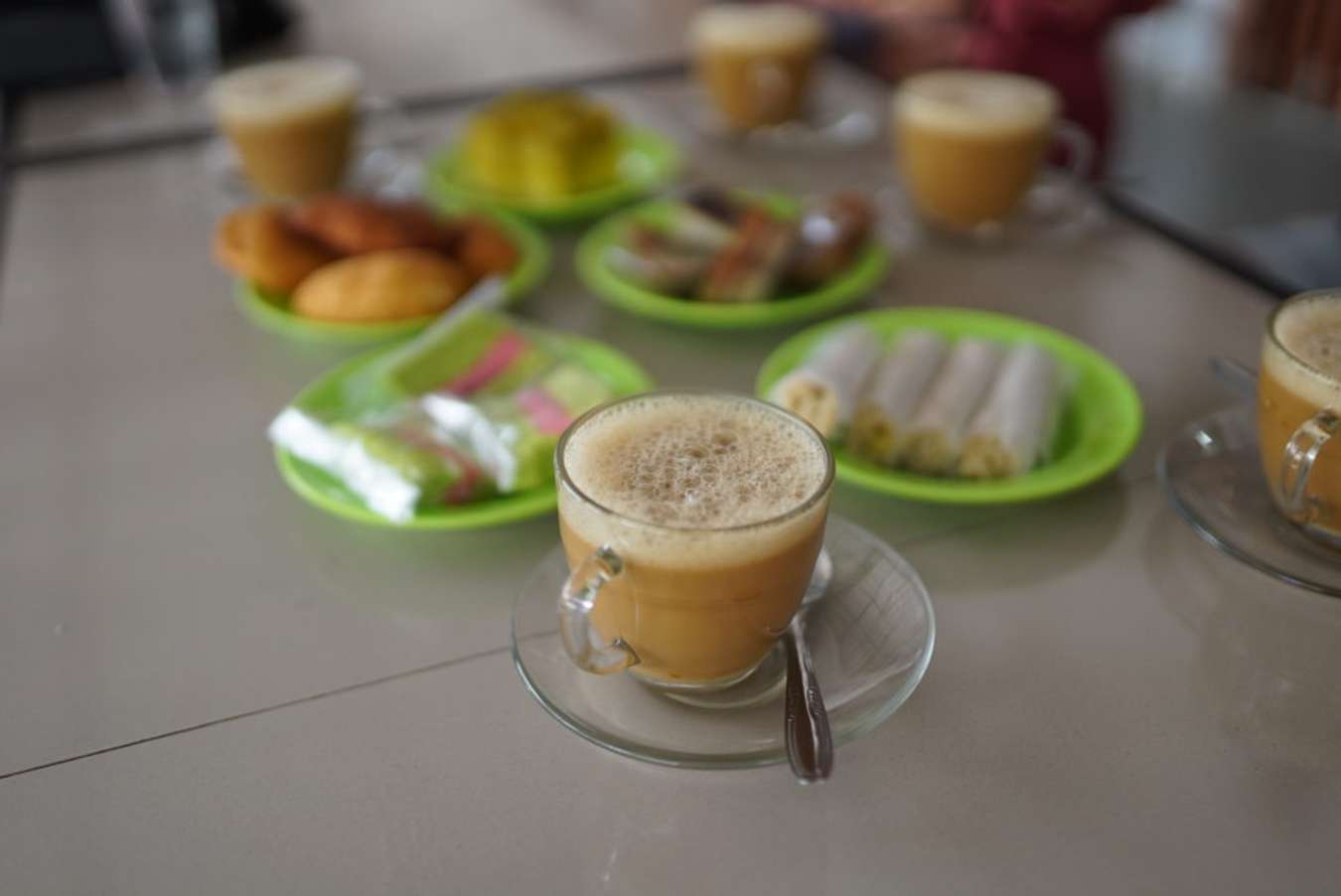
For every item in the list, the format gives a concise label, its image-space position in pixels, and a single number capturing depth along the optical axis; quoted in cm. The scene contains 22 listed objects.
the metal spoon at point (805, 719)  62
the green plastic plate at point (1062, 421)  86
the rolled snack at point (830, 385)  91
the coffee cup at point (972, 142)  130
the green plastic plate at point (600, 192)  143
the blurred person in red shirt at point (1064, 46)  182
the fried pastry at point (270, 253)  121
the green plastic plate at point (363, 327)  114
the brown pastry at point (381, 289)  115
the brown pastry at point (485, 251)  123
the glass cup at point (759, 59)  163
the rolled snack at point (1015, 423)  89
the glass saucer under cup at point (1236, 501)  79
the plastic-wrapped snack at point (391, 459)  85
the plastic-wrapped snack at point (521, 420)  88
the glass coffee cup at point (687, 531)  63
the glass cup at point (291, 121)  142
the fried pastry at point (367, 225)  122
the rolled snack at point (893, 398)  92
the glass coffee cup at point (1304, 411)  74
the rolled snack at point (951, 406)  91
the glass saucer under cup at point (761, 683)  66
